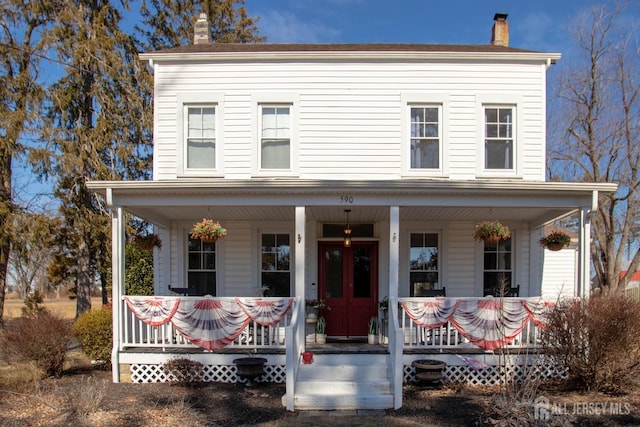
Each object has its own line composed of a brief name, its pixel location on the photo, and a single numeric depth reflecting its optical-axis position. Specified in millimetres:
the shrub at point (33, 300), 17172
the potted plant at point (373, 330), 10180
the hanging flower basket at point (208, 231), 8781
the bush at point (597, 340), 7379
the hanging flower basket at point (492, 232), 8804
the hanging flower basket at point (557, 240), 9531
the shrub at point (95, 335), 9469
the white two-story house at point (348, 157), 10609
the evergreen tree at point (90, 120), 16641
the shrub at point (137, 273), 14070
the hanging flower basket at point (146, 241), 9961
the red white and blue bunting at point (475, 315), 8617
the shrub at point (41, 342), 8719
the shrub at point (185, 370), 8445
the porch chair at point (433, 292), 10414
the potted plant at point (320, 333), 10141
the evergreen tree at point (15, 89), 15961
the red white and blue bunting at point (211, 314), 8719
